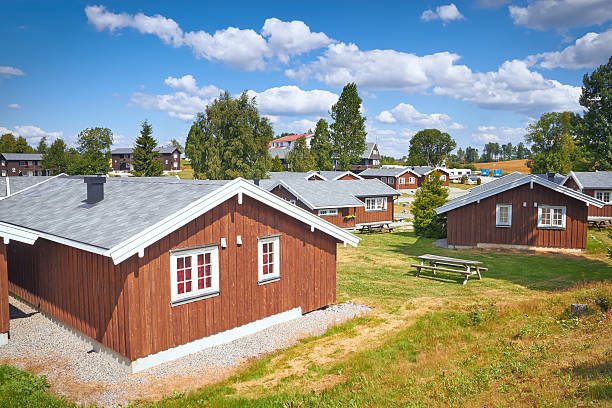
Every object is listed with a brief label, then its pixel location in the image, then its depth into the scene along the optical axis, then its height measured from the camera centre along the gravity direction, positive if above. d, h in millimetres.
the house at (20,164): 90812 +3562
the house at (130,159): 106125 +5530
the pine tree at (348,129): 85438 +10889
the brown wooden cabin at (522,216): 24516 -2197
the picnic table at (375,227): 36594 -4262
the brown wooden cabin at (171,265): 9935 -2430
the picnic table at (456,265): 18894 -4100
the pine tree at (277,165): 78688 +3004
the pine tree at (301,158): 76188 +4281
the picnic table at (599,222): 36778 -3771
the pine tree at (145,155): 66250 +4009
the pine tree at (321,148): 82375 +6609
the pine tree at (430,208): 31828 -2123
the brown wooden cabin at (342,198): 34188 -1519
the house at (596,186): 40094 -452
